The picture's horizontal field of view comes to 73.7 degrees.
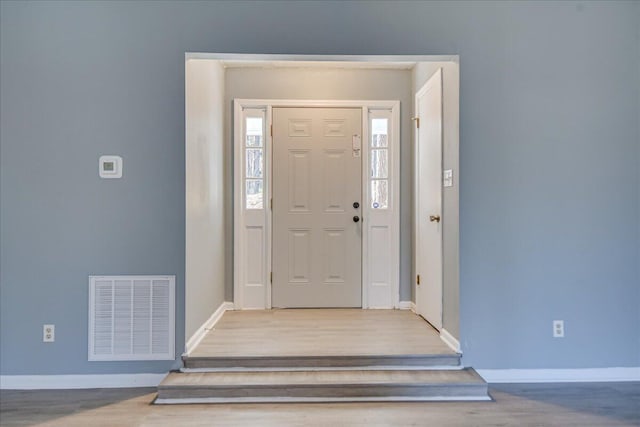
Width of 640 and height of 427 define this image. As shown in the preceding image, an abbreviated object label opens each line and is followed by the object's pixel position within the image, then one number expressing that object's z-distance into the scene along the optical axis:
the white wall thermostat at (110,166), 2.80
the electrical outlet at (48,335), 2.79
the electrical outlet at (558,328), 2.88
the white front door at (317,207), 4.31
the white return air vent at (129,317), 2.80
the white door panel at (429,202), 3.32
